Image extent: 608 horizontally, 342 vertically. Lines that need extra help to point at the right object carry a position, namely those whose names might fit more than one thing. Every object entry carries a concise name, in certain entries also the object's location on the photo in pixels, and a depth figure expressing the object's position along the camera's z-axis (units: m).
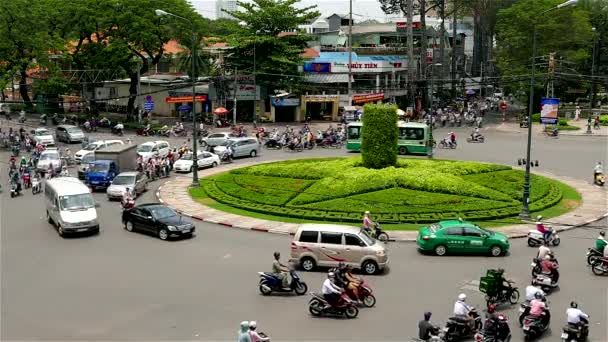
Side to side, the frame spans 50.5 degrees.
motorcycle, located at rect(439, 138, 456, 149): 51.62
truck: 36.31
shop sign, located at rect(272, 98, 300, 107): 69.56
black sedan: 25.50
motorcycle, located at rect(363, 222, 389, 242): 25.09
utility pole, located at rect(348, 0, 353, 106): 66.81
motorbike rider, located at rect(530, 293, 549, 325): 15.91
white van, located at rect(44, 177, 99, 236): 25.70
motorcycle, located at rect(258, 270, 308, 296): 18.81
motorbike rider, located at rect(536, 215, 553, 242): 24.31
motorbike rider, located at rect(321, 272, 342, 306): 17.00
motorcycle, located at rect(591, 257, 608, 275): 20.81
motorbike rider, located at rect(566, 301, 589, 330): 15.35
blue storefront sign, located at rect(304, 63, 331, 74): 72.00
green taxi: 23.02
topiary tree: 33.97
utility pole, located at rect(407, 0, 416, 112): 72.00
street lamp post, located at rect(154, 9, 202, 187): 35.53
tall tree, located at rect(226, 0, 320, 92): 67.00
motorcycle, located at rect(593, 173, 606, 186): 36.06
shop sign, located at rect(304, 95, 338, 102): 71.12
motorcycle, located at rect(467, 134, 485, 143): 55.84
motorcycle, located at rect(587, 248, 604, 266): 21.28
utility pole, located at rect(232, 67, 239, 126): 65.50
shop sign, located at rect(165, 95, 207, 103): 67.38
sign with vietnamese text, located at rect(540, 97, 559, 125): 46.38
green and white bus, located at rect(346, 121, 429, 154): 47.78
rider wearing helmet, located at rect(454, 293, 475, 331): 15.84
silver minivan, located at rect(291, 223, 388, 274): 20.95
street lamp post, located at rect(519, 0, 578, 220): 28.19
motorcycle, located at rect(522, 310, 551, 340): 15.73
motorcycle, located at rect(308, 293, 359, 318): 17.08
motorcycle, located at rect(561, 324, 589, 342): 15.23
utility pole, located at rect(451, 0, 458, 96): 87.89
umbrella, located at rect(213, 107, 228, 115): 64.75
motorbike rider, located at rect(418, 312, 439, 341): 14.72
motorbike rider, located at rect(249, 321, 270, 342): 14.16
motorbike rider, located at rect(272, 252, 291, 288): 18.81
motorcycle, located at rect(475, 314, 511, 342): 15.16
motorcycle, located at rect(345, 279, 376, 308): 17.86
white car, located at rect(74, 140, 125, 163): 43.78
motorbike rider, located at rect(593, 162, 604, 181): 36.31
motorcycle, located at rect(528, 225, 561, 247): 24.33
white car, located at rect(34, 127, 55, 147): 51.73
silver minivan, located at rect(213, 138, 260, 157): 47.14
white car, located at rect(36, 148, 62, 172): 40.44
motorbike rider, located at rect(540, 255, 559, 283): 19.39
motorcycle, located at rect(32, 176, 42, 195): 35.94
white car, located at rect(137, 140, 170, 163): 44.43
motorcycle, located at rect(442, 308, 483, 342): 15.77
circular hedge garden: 28.77
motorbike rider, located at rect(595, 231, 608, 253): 21.65
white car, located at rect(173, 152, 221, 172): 42.16
